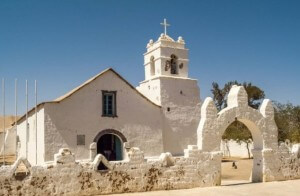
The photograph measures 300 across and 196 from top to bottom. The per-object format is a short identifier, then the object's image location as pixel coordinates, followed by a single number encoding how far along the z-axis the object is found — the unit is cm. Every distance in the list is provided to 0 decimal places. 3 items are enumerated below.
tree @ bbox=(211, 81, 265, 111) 4734
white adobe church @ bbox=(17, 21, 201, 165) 2080
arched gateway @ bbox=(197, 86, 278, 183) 1489
